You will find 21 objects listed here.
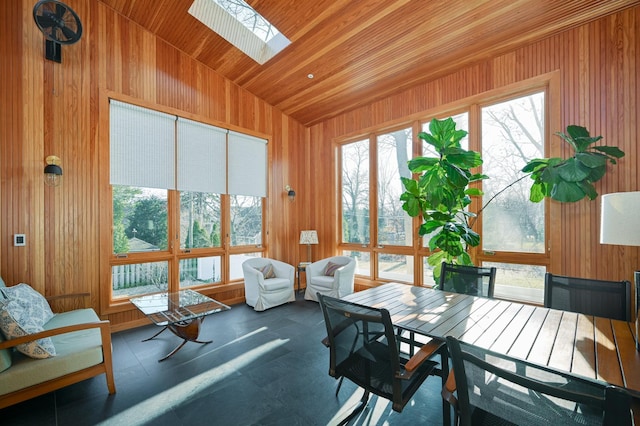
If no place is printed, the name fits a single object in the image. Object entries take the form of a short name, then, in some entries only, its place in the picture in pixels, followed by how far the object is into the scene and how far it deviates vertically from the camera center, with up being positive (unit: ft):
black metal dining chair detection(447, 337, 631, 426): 2.54 -1.96
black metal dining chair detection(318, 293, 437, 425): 4.76 -2.75
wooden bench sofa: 6.21 -3.64
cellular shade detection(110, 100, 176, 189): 11.76 +3.03
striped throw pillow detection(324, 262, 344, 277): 15.54 -3.25
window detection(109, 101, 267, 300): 12.04 +0.70
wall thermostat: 9.59 -0.90
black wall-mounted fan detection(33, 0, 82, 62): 8.95 +6.51
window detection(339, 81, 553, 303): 11.12 +0.38
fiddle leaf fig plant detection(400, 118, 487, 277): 10.36 +0.86
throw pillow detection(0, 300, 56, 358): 6.30 -2.72
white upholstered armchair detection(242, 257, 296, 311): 13.76 -3.67
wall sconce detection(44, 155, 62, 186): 9.81 +1.55
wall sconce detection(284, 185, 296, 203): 18.03 +1.34
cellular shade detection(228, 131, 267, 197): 15.65 +2.84
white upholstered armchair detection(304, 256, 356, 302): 14.17 -3.58
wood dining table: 4.04 -2.36
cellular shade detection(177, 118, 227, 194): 13.65 +2.93
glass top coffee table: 9.13 -3.48
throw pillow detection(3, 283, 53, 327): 7.57 -2.62
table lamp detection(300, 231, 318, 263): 17.53 -1.61
